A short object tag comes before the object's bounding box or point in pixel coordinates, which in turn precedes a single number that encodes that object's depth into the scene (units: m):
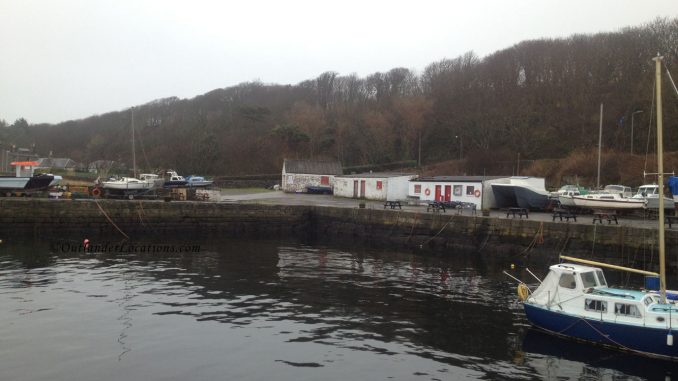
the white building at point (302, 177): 61.38
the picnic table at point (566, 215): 29.05
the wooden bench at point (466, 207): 35.59
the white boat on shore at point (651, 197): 30.80
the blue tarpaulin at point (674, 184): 24.34
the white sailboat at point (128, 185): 43.50
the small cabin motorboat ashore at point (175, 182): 52.62
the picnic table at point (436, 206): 37.00
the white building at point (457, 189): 39.56
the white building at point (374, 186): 48.34
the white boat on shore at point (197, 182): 56.86
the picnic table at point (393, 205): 38.69
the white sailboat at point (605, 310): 12.91
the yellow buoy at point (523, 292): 15.92
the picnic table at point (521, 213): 31.23
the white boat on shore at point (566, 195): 35.14
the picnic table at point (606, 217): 27.58
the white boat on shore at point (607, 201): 32.00
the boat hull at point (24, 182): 38.56
